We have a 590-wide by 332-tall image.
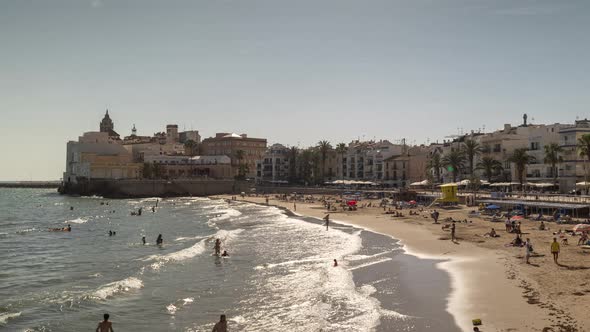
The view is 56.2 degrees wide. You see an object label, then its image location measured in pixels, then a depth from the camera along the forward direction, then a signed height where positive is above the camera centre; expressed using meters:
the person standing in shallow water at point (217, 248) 38.47 -4.53
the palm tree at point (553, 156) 65.69 +3.29
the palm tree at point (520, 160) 69.44 +2.93
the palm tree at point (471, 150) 82.00 +4.96
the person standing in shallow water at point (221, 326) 18.31 -4.75
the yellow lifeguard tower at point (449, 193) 64.25 -1.17
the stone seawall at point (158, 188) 126.62 -1.14
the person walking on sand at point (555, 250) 28.53 -3.47
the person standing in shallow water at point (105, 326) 18.58 -4.82
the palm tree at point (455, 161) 82.69 +3.33
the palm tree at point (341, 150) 127.00 +7.63
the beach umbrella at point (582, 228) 33.72 -2.80
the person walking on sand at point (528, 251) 29.68 -3.72
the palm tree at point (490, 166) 79.19 +2.44
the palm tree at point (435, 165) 89.06 +2.89
